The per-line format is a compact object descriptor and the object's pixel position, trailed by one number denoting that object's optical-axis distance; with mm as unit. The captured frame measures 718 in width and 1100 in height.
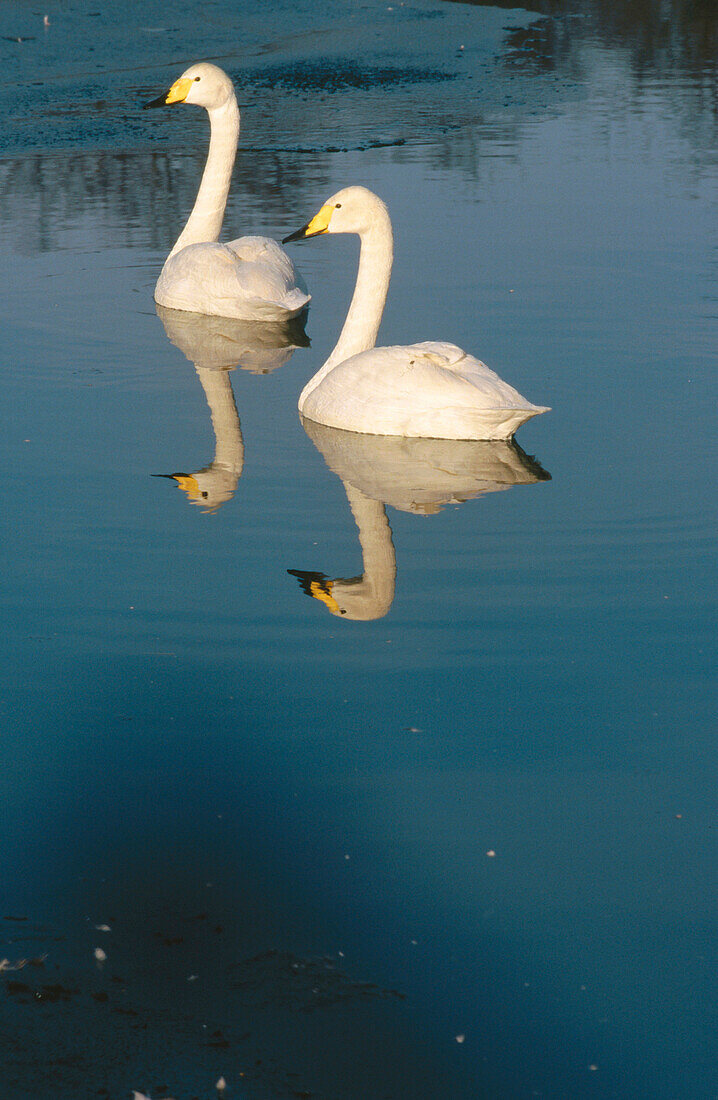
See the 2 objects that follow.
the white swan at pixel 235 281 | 20453
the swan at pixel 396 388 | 14437
